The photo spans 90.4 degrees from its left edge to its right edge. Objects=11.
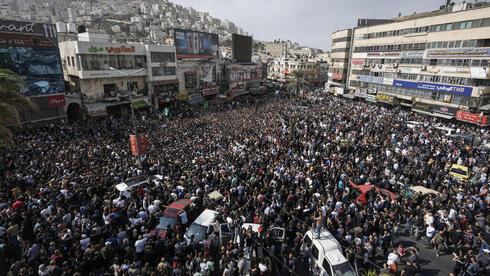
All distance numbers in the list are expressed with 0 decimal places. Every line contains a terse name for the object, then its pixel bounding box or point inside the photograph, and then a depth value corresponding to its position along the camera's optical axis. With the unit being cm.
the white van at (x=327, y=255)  779
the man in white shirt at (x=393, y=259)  851
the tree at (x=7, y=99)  965
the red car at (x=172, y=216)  981
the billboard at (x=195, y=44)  3966
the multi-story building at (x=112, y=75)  2873
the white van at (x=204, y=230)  961
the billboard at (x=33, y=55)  2317
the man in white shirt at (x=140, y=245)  844
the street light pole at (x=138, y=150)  1532
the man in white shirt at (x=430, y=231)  1031
